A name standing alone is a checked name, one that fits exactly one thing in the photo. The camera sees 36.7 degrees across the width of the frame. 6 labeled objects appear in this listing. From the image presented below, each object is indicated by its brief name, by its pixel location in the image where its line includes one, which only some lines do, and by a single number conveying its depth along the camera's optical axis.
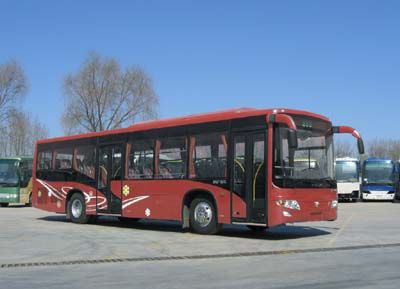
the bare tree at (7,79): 54.78
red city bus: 14.35
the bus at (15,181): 33.78
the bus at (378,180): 41.44
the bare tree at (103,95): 55.28
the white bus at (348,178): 41.47
